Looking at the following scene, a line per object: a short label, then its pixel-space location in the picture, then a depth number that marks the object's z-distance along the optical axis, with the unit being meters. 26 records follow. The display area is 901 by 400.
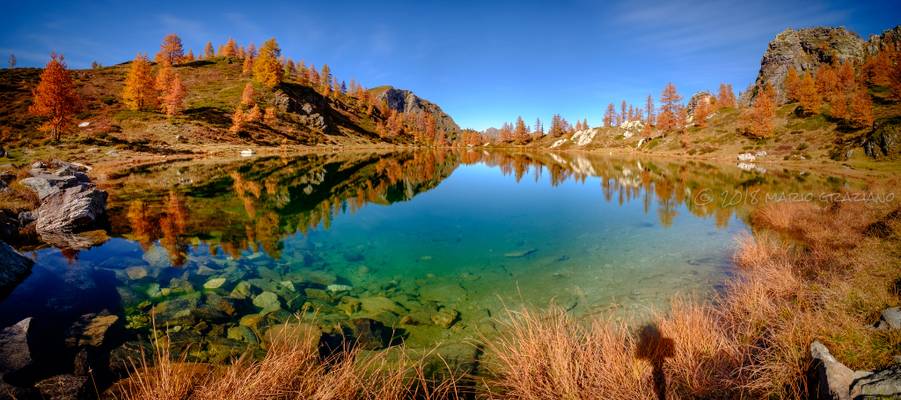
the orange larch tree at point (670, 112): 124.81
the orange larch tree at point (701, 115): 120.31
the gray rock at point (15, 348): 6.49
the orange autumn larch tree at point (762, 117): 88.69
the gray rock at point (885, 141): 51.94
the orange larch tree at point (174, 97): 86.56
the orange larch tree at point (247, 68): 146.12
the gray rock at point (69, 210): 17.72
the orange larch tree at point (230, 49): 179.73
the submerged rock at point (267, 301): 11.42
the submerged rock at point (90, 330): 8.43
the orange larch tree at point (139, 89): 84.44
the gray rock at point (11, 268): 11.32
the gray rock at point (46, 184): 21.39
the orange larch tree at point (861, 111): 70.88
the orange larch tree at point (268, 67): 133.12
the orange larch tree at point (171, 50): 152.62
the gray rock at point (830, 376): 5.01
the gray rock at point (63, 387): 5.99
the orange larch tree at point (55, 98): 55.47
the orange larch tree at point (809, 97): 91.09
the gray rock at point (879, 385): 4.54
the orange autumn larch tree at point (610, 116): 182.62
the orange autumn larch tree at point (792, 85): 111.26
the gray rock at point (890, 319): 6.45
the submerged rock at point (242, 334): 9.35
